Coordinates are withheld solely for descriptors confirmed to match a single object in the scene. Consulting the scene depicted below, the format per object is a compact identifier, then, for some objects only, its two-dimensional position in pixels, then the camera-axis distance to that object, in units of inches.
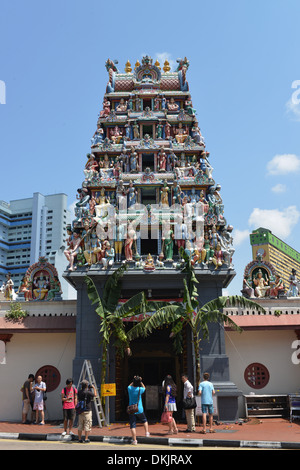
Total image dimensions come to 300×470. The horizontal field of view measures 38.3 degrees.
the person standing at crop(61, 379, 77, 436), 480.4
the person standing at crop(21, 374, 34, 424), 642.2
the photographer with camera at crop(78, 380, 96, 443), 441.4
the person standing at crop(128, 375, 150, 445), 429.7
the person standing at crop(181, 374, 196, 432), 508.4
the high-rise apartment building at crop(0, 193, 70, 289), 3683.6
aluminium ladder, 581.6
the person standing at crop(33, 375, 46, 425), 622.0
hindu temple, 682.2
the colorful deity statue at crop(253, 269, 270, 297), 800.9
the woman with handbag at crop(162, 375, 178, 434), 498.6
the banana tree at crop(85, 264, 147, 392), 618.2
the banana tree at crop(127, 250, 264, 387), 586.9
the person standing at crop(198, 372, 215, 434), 502.0
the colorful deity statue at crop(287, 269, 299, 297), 815.7
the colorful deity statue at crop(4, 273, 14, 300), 788.6
